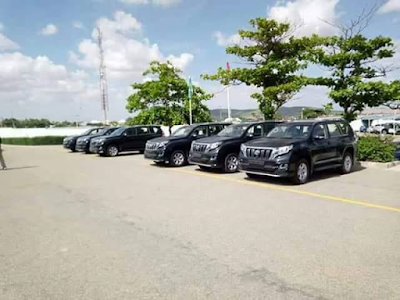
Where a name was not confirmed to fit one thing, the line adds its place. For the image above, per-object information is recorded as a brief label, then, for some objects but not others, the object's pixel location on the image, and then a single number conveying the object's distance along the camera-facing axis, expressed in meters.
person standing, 16.11
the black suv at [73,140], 25.61
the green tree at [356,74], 14.91
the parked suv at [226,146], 12.37
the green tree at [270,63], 18.83
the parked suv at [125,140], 20.34
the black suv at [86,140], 23.05
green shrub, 13.02
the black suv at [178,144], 14.59
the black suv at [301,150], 9.72
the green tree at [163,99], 33.47
